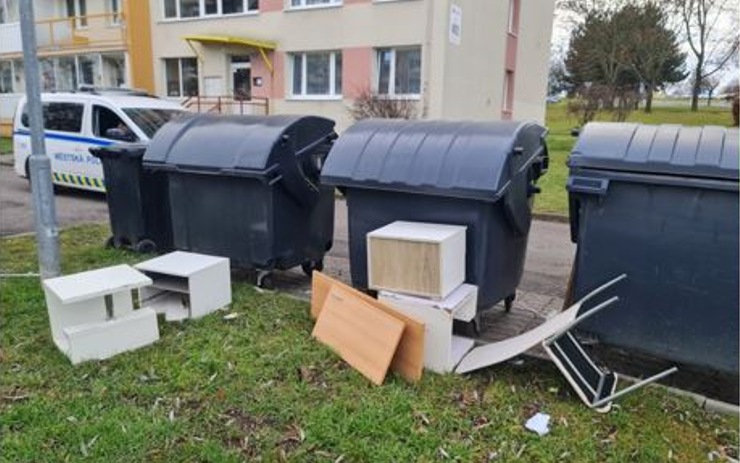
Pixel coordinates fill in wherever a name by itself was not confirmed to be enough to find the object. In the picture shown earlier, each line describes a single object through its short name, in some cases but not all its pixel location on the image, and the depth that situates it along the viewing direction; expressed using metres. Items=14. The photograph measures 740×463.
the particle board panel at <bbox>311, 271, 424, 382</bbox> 3.38
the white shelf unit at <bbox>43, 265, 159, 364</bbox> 3.54
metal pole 4.33
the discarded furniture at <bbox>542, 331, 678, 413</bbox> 3.12
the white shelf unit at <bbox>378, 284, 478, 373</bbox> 3.46
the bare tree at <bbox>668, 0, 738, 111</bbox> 29.80
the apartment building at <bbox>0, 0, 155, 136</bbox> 20.44
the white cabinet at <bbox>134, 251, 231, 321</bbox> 4.24
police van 9.81
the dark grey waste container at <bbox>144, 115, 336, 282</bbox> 4.78
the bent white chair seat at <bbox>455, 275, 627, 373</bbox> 3.34
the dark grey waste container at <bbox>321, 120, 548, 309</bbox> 3.77
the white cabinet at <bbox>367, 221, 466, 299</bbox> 3.51
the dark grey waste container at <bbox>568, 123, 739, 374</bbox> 3.18
